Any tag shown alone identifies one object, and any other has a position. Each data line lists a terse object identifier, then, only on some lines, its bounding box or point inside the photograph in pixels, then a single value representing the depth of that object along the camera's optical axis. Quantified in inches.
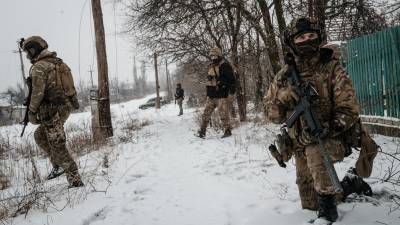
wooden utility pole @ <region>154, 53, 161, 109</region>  1147.9
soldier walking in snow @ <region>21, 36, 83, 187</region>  164.9
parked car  1454.2
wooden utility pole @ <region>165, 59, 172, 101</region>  1900.6
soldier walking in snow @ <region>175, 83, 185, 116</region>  702.7
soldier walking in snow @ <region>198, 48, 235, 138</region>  283.9
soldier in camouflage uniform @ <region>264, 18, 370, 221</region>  103.0
